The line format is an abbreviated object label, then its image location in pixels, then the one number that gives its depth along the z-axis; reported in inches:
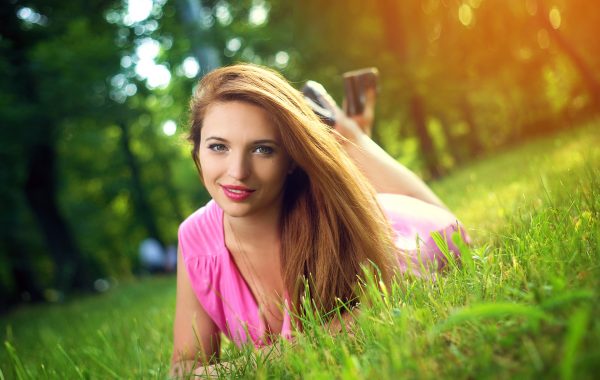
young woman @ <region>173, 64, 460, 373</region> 100.5
